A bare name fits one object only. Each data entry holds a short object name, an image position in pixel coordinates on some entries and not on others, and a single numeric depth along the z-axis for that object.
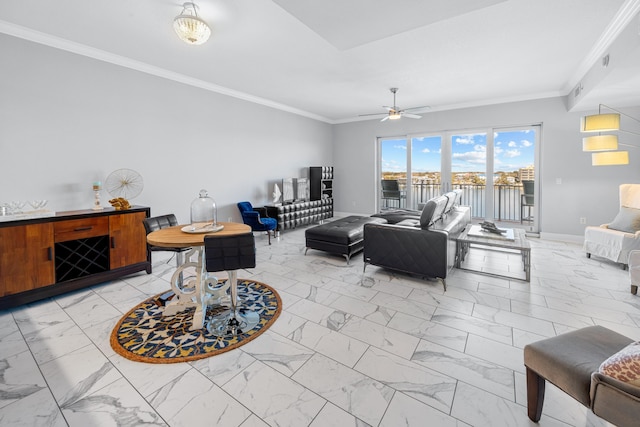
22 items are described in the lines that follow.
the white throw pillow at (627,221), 3.74
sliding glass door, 5.93
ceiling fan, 4.93
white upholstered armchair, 3.66
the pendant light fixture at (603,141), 3.26
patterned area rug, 2.09
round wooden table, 2.22
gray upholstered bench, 1.05
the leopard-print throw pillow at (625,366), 1.04
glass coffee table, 3.36
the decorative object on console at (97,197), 3.45
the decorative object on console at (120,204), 3.50
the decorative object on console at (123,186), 3.58
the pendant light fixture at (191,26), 2.48
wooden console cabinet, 2.71
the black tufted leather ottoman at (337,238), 4.15
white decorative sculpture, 6.05
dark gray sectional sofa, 3.15
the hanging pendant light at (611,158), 3.97
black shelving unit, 7.21
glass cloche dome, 4.09
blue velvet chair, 5.16
